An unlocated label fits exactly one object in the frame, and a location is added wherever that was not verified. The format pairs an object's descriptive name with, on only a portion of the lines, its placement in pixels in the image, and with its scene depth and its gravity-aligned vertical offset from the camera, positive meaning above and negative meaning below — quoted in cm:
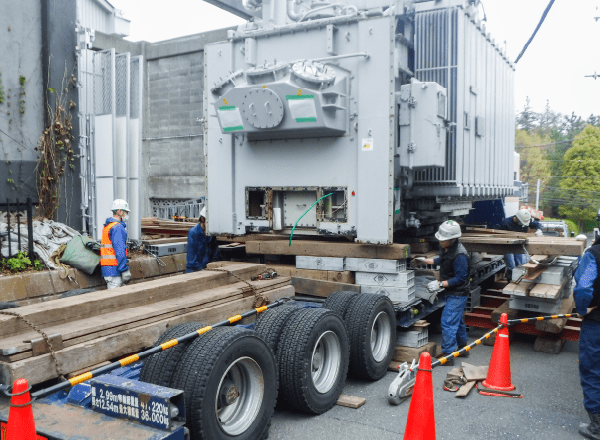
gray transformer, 613 +100
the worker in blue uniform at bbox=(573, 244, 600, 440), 461 -113
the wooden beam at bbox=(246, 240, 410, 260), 627 -56
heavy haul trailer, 321 -126
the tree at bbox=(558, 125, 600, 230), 4247 +225
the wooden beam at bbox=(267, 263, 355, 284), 654 -86
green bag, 711 -72
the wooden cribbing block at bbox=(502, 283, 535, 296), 722 -115
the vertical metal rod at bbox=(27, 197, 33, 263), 689 -39
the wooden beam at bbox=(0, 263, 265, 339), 397 -82
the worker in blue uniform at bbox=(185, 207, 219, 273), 769 -64
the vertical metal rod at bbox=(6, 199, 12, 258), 662 -30
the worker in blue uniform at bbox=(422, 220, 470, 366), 659 -96
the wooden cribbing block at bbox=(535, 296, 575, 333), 702 -158
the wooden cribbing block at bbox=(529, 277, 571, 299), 702 -115
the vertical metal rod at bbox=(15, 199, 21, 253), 679 -41
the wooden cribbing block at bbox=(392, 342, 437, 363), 630 -174
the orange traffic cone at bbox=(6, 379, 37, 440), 267 -105
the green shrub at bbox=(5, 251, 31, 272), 673 -75
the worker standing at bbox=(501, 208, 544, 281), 960 -41
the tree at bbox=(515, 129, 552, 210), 5759 +504
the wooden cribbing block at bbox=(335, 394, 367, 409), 512 -188
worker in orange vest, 671 -58
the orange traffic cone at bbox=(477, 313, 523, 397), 561 -176
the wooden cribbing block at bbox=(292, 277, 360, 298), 644 -100
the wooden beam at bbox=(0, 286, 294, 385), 338 -104
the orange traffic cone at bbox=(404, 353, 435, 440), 399 -152
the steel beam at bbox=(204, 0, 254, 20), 905 +330
